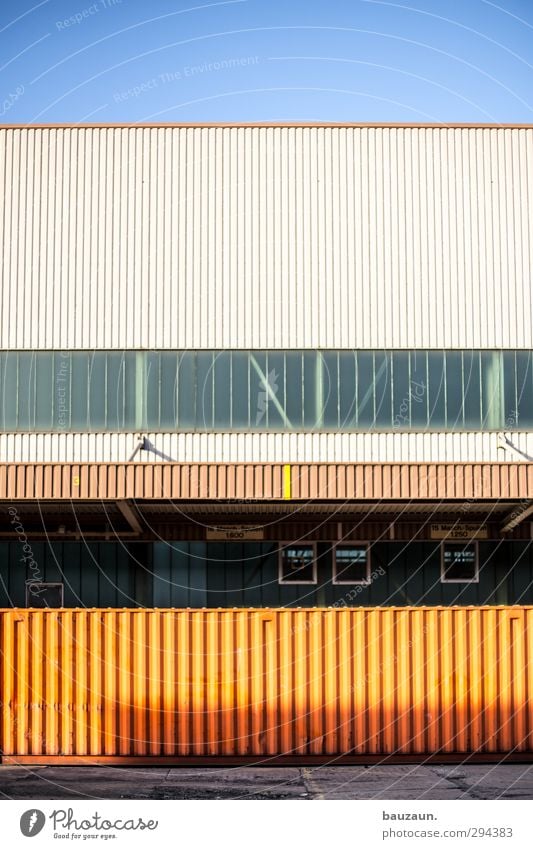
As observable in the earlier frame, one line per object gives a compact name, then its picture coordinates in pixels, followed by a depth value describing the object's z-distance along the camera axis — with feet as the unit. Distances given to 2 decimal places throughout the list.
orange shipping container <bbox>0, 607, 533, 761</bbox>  61.21
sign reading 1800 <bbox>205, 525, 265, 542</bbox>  98.68
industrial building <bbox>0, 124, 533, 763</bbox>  92.58
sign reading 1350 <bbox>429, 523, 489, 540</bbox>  99.25
